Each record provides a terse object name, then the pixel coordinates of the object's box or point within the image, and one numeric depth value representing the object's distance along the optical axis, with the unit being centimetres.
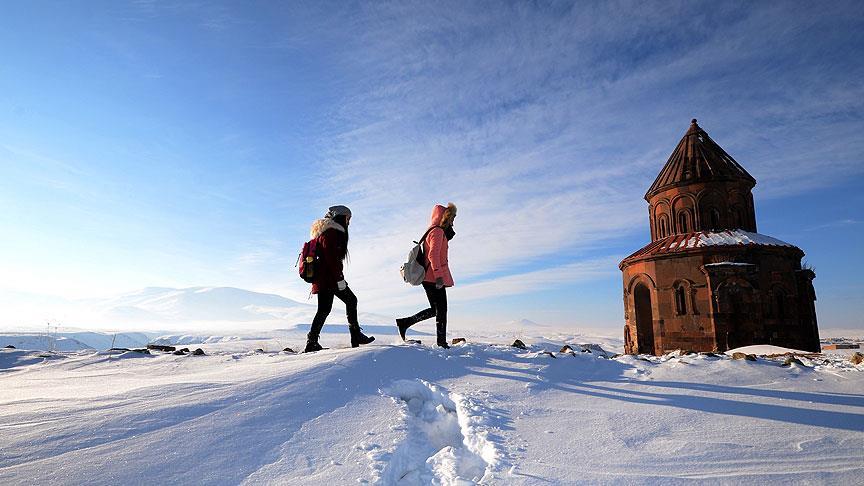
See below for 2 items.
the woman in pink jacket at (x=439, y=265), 636
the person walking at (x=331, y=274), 639
